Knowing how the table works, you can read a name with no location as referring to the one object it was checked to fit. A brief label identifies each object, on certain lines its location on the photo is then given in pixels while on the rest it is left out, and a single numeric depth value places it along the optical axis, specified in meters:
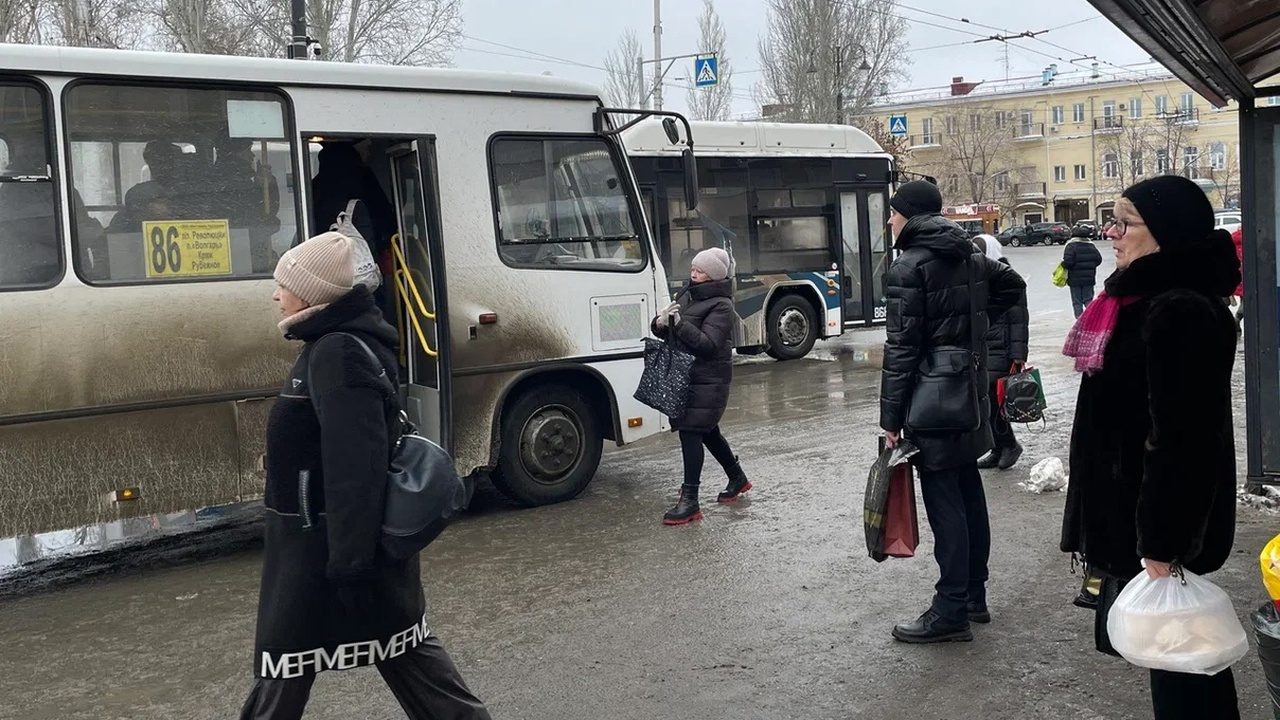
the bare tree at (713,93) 53.75
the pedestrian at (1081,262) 17.05
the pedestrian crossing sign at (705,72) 30.20
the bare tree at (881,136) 36.41
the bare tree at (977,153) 77.12
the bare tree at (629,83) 55.03
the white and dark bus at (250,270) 6.00
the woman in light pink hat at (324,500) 3.14
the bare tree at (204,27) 31.52
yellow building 74.50
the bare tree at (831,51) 42.44
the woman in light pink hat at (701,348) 7.07
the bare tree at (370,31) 34.88
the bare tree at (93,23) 27.06
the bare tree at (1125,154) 70.25
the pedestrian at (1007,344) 7.73
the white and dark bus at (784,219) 15.59
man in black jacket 4.82
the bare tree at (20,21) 24.28
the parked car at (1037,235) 65.50
